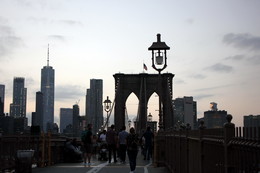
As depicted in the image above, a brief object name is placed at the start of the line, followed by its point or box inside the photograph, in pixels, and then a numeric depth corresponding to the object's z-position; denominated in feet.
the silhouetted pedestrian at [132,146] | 47.21
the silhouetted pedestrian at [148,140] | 68.03
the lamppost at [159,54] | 65.83
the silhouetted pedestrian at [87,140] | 60.64
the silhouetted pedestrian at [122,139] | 64.00
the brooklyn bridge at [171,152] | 14.10
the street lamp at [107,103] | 121.49
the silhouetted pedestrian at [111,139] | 66.50
